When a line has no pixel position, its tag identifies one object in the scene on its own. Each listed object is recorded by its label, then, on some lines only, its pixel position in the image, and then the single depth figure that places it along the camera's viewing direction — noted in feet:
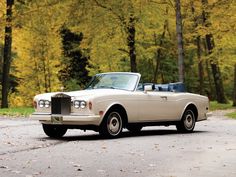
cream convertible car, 42.04
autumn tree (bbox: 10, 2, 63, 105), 134.00
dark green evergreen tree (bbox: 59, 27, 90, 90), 160.19
